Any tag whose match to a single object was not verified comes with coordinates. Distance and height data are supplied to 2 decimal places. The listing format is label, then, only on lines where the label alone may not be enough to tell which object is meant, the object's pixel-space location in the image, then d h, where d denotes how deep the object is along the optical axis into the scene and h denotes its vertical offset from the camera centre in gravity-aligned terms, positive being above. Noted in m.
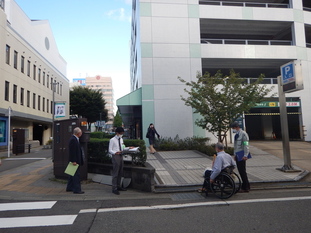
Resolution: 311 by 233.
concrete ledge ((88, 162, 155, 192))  6.27 -1.19
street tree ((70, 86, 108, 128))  43.97 +5.86
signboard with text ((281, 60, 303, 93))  7.82 +1.76
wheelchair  5.41 -1.25
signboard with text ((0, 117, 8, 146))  22.22 +0.53
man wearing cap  5.99 -0.59
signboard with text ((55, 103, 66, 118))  11.43 +1.25
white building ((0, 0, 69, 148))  22.47 +7.55
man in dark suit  6.16 -0.66
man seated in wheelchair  5.38 -0.77
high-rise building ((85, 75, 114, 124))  126.57 +26.57
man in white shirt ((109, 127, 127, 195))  6.15 -0.61
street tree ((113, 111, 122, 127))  67.69 +3.35
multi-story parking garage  16.86 +6.15
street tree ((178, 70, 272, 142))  11.33 +1.47
